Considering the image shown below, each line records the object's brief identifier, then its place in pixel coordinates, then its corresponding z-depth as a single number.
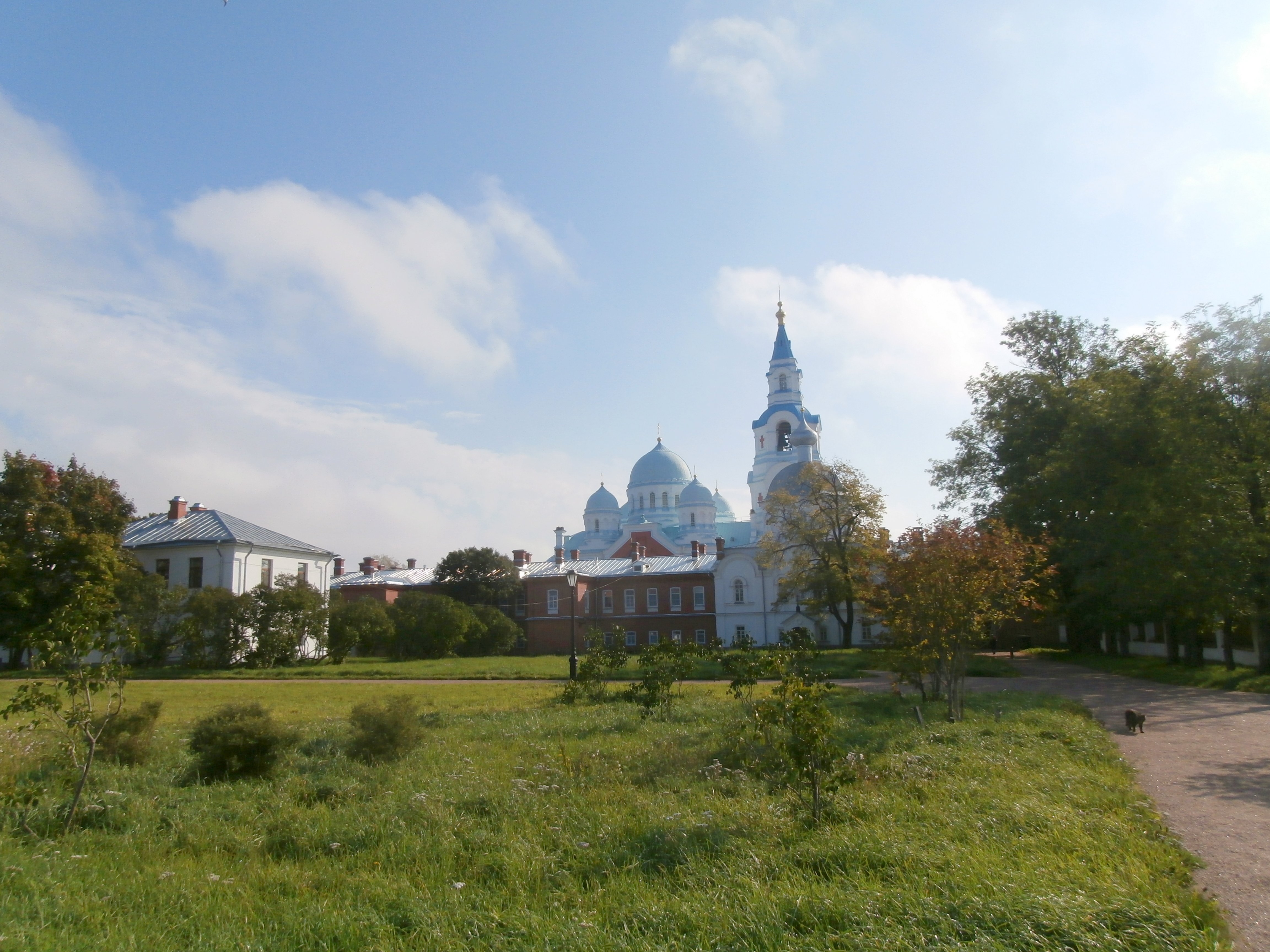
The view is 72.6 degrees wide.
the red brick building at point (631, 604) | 49.19
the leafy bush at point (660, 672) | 15.22
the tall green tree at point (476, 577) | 49.12
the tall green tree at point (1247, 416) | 21.59
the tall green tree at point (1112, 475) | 21.81
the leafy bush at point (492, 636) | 44.44
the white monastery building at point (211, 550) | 38.50
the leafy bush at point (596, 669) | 17.42
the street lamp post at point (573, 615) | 21.59
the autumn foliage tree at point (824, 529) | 37.44
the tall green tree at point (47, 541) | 30.22
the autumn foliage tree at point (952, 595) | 13.66
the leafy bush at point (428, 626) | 41.28
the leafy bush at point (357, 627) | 37.00
